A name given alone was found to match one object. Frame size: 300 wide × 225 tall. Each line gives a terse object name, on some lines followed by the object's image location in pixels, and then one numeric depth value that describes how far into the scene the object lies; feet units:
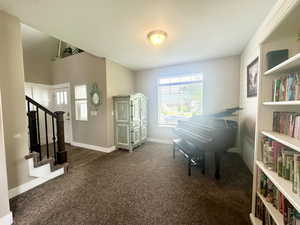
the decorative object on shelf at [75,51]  13.84
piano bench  8.17
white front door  14.38
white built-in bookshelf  3.27
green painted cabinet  12.05
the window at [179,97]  12.92
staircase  7.14
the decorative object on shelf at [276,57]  4.13
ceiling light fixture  7.18
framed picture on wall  7.86
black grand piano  7.44
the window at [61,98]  14.64
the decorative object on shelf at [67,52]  14.98
